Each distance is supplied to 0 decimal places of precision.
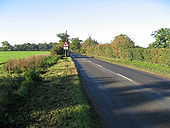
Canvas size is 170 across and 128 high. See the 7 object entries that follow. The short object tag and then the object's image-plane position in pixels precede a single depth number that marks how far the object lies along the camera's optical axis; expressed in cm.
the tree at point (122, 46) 2202
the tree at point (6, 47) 12112
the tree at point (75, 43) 9425
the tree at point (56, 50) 2934
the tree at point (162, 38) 2928
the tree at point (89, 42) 6556
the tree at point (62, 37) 6722
